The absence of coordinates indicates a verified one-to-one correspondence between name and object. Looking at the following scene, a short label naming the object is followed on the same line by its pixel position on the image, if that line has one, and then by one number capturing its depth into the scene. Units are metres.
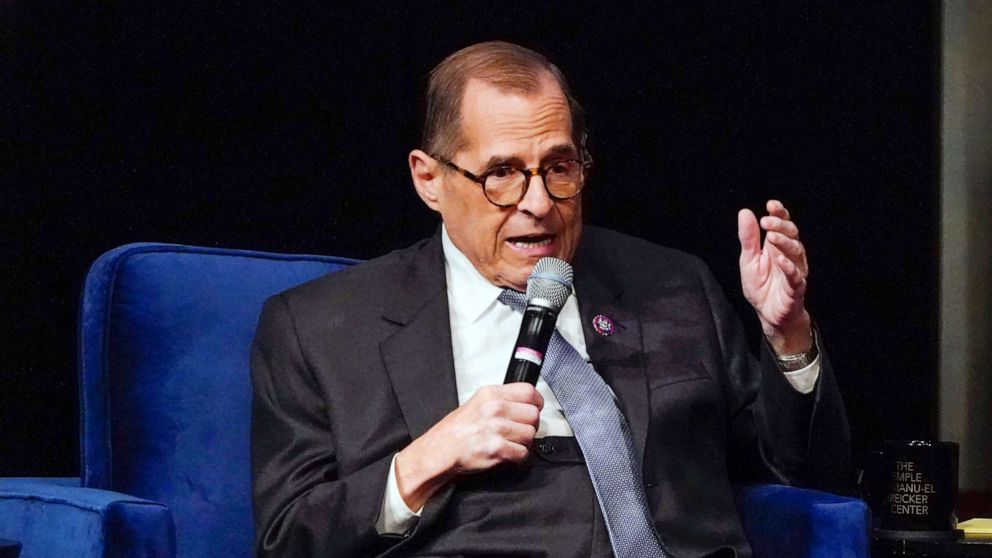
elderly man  8.25
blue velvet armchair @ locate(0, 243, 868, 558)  8.36
